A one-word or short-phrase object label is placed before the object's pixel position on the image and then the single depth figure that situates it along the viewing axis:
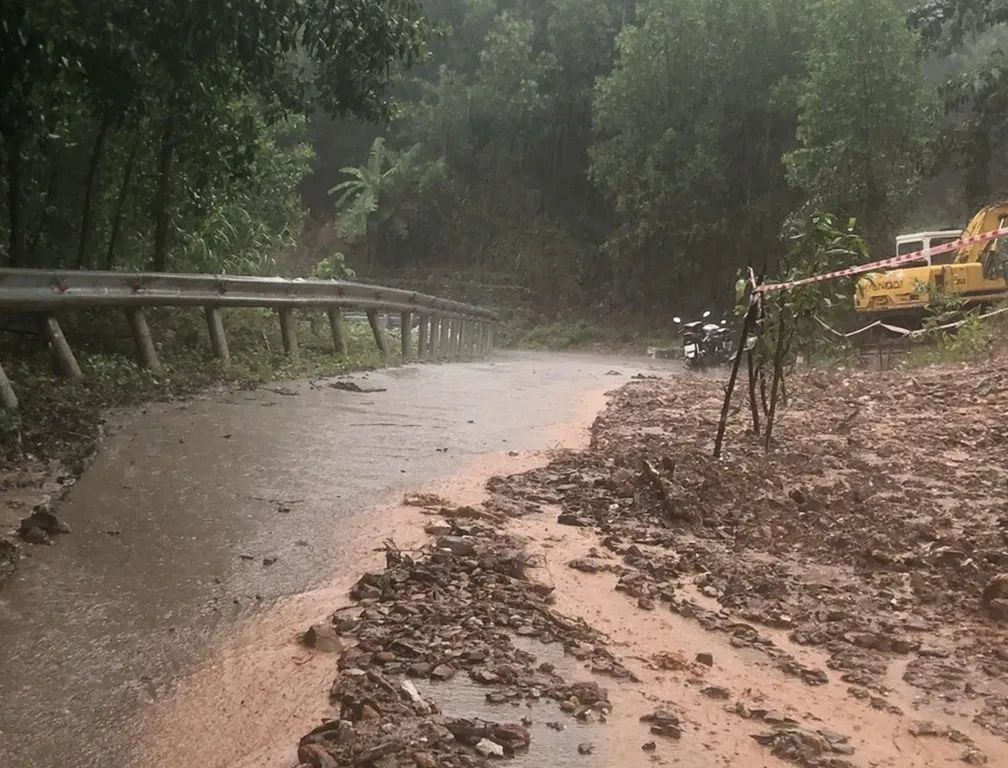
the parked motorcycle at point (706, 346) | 18.64
